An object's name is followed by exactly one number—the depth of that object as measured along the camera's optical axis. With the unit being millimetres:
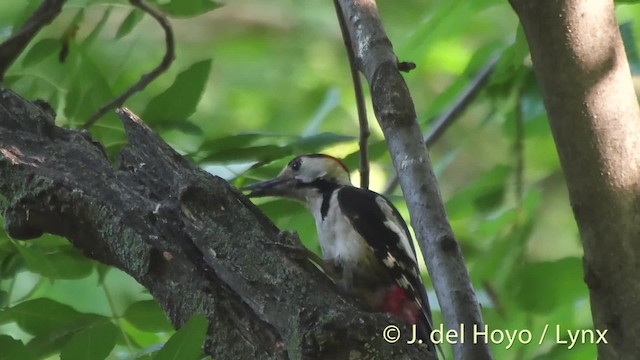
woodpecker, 5504
